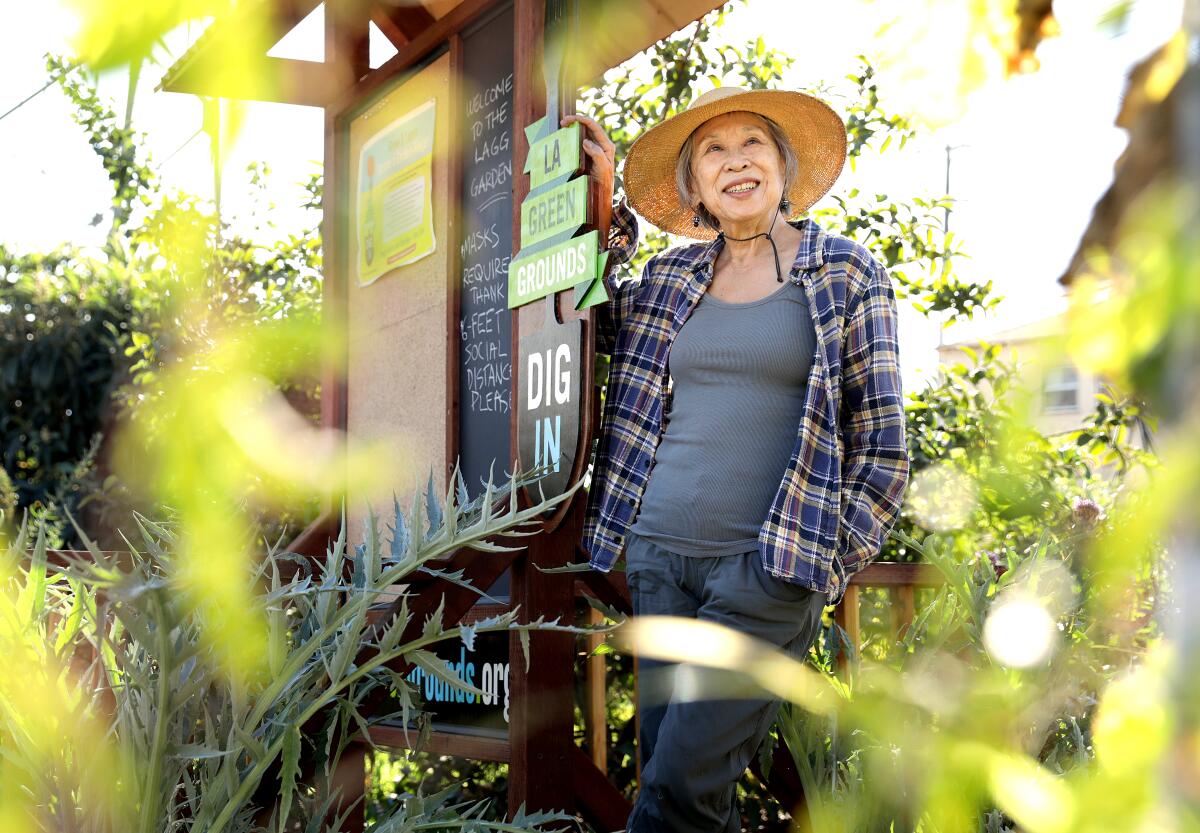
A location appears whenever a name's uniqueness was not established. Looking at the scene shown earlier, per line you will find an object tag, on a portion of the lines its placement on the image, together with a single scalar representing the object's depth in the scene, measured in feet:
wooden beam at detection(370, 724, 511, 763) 9.26
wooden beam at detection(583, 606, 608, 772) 10.80
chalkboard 10.21
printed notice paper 11.39
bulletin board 11.14
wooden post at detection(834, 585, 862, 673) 9.84
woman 6.63
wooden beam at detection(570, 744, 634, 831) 9.50
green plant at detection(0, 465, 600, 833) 5.14
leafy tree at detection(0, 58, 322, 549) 16.15
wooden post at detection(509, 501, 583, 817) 8.43
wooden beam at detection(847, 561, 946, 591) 9.86
